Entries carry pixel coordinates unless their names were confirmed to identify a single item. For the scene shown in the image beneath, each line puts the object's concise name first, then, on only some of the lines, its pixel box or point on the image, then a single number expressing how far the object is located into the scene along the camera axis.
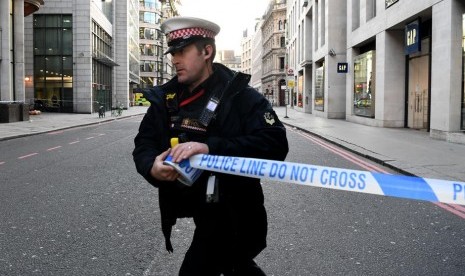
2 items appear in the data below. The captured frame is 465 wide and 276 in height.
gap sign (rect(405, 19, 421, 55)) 19.08
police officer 2.39
